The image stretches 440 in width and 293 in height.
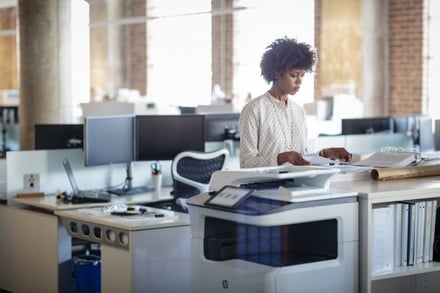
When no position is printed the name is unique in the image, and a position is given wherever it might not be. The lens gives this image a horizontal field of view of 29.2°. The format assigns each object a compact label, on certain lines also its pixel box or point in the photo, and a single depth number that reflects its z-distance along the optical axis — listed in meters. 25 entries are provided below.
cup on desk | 6.36
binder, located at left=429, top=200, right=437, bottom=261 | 3.67
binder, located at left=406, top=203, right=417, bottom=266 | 3.59
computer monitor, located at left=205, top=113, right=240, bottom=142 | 6.91
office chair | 5.94
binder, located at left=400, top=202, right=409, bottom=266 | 3.57
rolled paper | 3.84
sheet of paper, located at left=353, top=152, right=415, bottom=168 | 4.05
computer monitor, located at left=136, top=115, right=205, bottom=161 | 6.33
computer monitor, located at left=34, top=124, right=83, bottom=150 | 6.18
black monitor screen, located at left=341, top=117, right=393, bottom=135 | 7.91
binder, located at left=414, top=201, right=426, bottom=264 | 3.62
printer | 3.21
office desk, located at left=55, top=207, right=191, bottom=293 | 4.58
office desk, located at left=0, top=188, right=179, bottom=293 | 5.32
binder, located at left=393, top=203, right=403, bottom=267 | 3.54
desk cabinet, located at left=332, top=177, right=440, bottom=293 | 3.38
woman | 4.00
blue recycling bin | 5.30
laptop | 5.54
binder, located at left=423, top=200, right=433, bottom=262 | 3.64
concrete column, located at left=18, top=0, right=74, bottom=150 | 8.59
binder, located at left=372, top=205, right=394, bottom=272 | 3.45
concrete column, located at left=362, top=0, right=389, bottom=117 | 11.65
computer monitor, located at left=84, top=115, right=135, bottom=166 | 5.88
